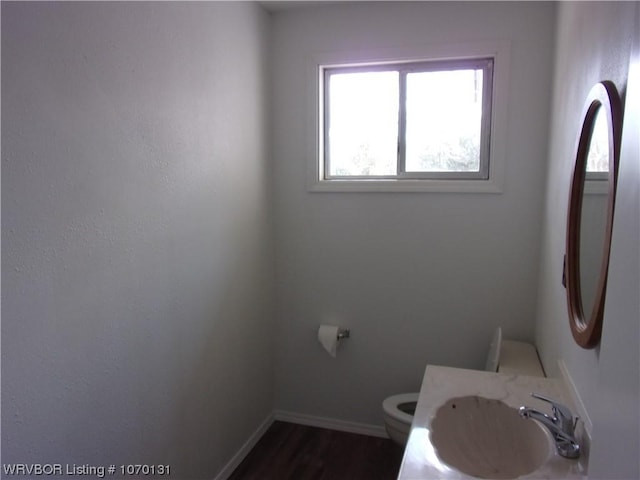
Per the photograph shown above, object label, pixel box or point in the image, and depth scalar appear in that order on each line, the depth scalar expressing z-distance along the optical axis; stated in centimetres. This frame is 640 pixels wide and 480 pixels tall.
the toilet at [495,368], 198
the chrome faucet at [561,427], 114
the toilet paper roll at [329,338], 260
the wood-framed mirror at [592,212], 105
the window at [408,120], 243
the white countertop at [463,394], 108
